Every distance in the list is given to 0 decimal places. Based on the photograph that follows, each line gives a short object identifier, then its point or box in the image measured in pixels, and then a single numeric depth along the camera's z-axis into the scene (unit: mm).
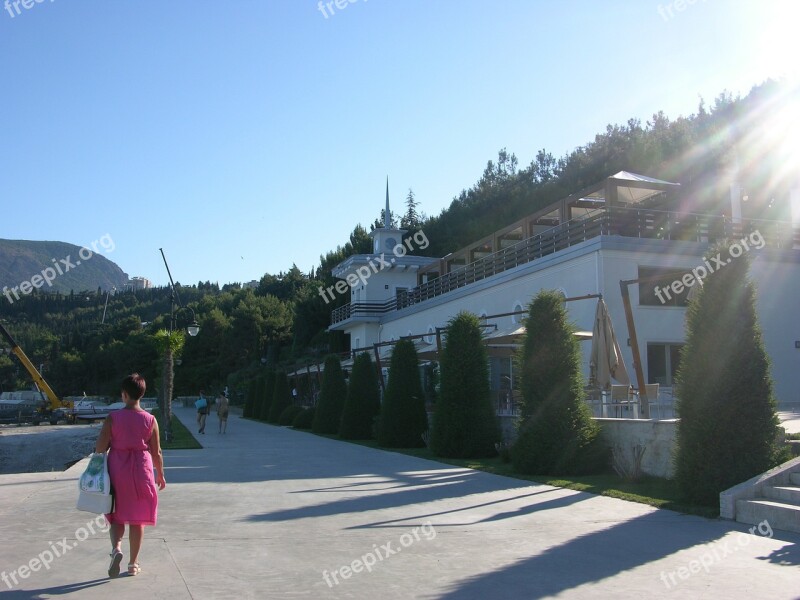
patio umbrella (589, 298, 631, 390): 14391
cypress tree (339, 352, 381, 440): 22562
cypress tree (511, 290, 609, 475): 12930
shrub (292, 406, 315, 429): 29281
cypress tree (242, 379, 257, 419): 44625
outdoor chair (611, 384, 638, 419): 15094
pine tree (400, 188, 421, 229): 87575
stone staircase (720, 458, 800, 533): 8008
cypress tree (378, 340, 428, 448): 19047
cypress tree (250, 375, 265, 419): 42125
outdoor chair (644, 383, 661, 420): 15867
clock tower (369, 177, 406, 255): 51281
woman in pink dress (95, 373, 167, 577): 5828
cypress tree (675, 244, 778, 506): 9031
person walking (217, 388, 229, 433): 26947
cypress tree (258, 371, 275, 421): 39781
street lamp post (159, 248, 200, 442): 21691
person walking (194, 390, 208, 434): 26938
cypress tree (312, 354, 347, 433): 25266
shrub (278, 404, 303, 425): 32281
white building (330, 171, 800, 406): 22484
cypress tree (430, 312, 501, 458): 16172
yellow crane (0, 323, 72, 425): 51062
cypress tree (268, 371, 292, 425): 36125
